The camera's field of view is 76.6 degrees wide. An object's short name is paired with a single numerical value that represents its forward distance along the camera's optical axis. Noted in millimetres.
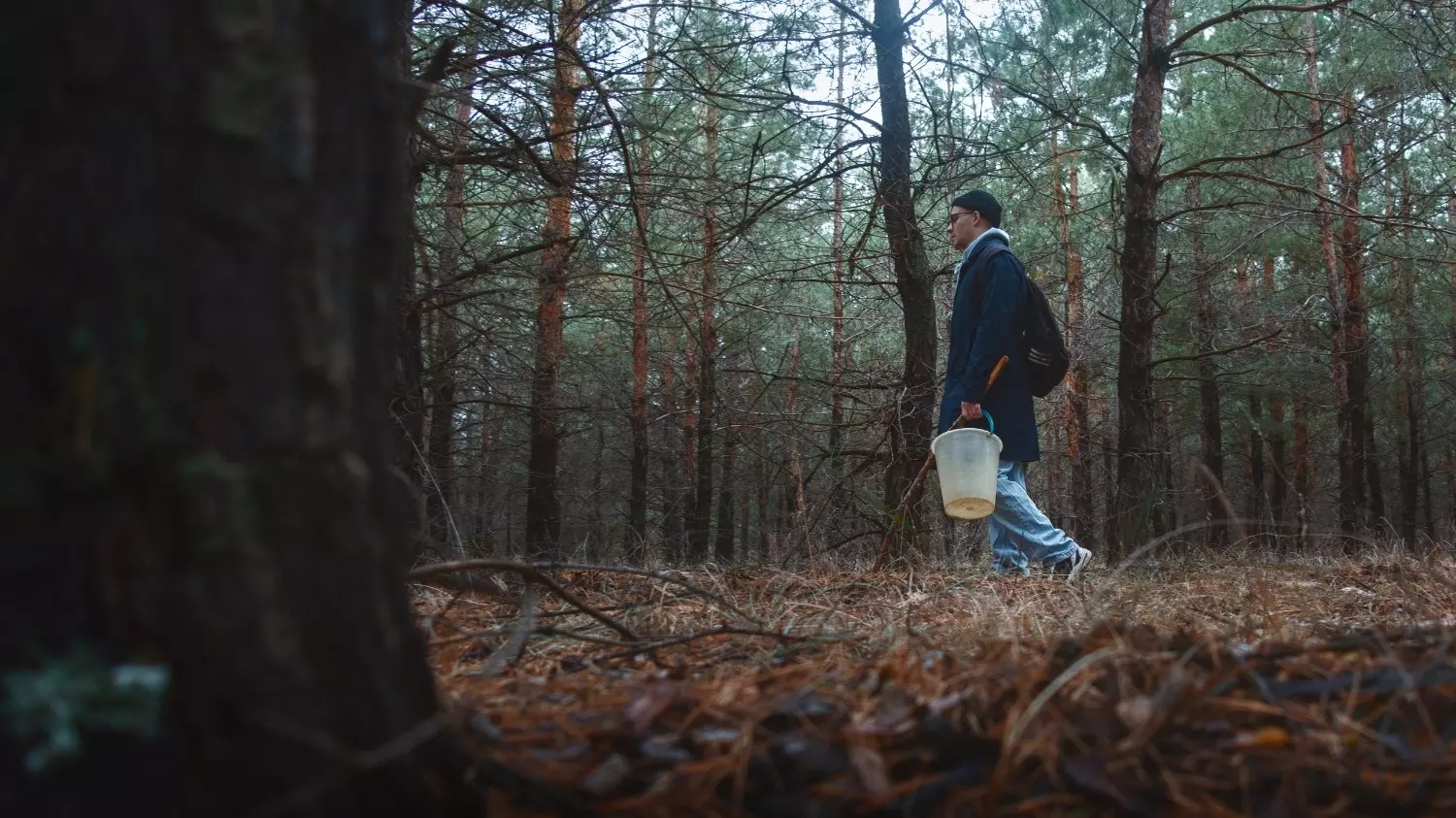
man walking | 4723
